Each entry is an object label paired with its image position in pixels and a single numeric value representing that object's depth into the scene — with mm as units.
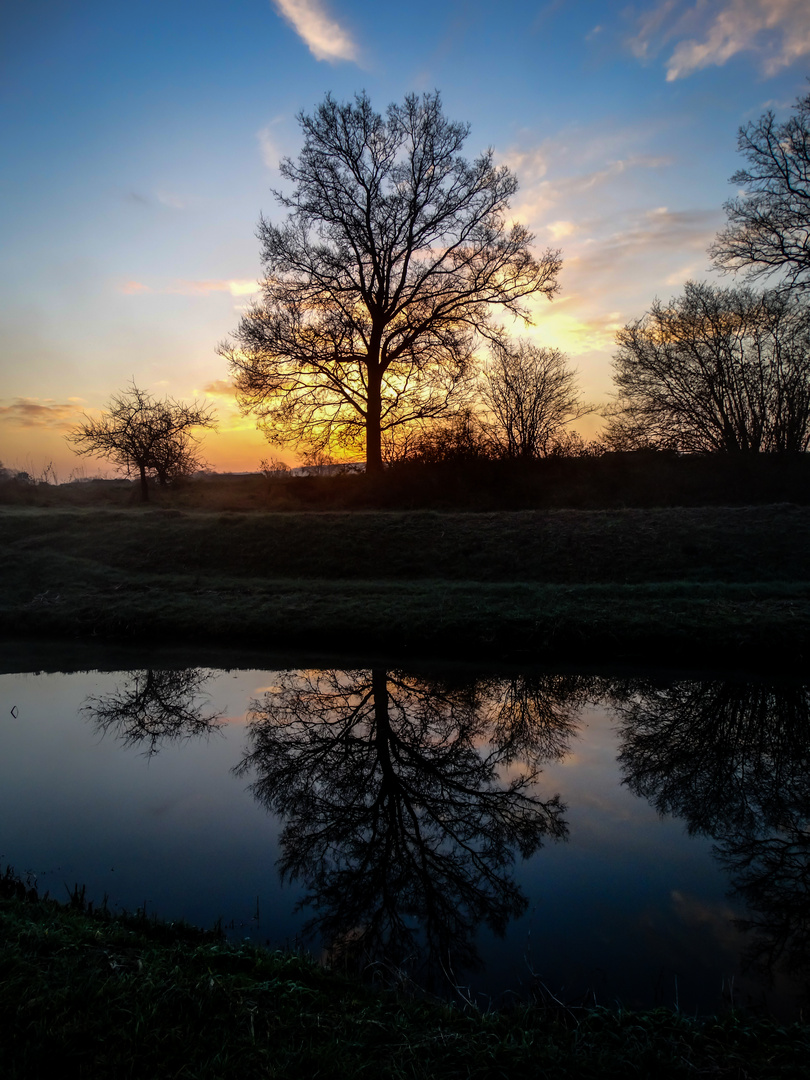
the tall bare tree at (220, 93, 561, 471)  22500
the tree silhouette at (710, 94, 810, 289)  20828
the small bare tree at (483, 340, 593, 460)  33062
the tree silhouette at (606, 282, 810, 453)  24922
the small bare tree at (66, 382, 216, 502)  24828
